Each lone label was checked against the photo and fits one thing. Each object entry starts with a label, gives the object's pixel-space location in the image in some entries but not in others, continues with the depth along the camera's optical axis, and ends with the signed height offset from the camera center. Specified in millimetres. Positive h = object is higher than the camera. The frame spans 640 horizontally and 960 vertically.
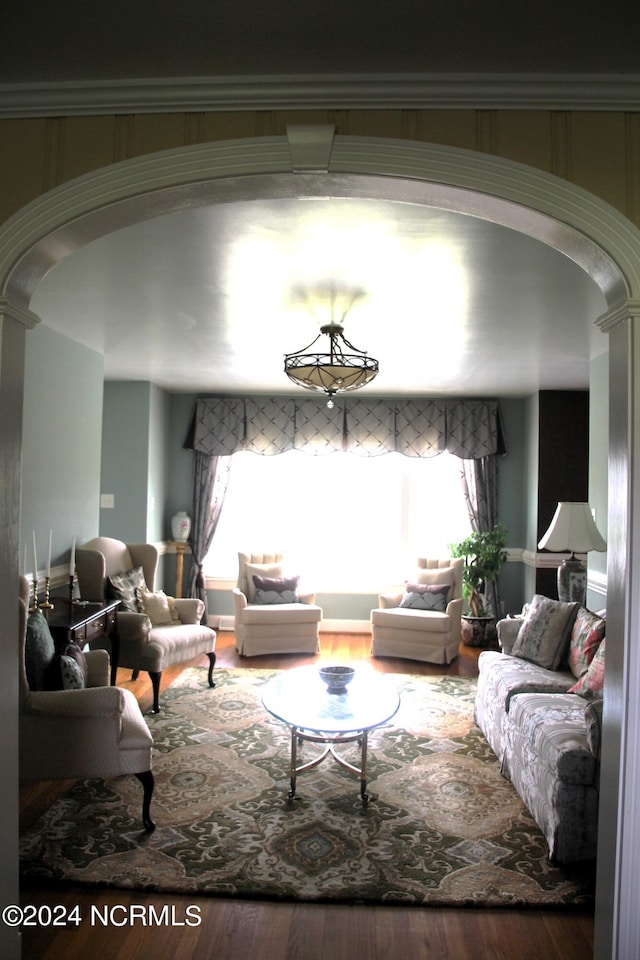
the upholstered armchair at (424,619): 6078 -1080
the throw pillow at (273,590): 6418 -883
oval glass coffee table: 3354 -1128
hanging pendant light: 3898 +779
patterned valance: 7242 +835
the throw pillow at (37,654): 3051 -737
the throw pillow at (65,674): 3100 -840
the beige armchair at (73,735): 2859 -1038
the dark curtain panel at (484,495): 7246 +97
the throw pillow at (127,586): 4805 -668
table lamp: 4141 -164
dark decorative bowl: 3777 -1013
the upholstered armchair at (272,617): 6195 -1096
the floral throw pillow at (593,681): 3342 -908
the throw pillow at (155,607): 5114 -850
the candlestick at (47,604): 3795 -630
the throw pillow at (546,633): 4062 -809
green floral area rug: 2654 -1532
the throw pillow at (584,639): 3661 -768
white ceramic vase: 7168 -294
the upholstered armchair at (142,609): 4594 -851
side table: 3713 -744
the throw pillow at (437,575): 6441 -713
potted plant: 6770 -657
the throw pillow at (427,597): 6309 -906
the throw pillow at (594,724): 2650 -883
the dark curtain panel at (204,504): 7348 -53
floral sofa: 2730 -1022
